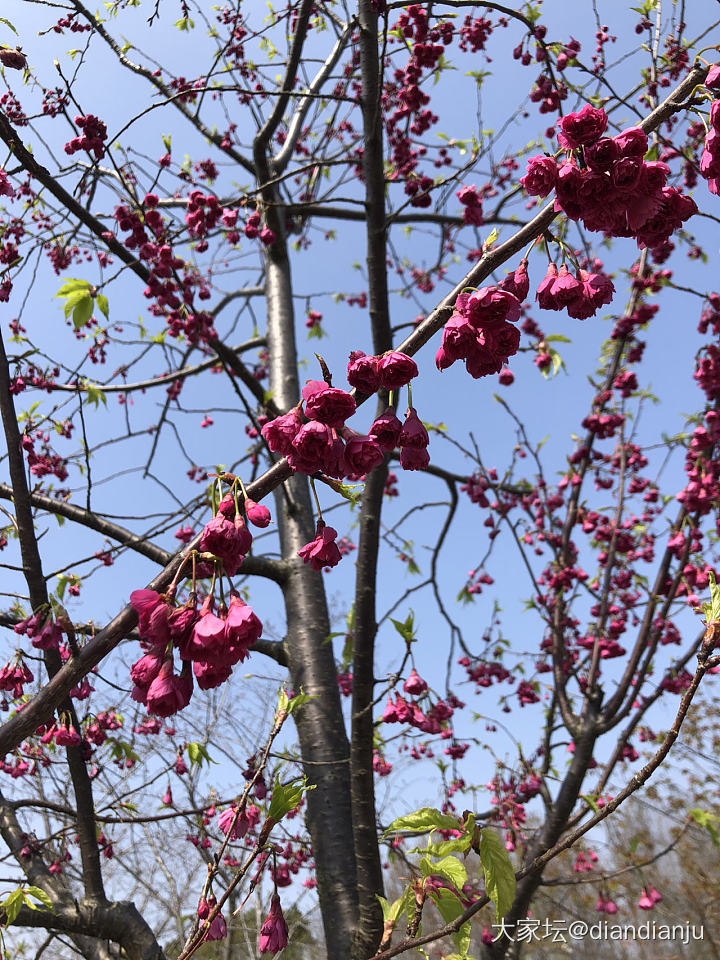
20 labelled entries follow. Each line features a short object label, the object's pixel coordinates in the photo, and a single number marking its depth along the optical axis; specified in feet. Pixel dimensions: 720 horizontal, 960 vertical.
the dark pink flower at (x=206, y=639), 1.28
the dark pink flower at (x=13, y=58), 3.45
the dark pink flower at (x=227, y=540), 1.25
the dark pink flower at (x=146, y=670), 1.34
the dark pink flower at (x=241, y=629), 1.29
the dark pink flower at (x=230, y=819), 2.11
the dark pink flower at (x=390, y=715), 3.35
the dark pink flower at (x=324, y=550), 1.55
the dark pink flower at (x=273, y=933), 1.91
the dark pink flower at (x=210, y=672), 1.31
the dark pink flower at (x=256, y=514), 1.32
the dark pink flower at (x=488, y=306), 1.23
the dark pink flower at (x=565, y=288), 1.41
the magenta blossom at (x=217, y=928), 1.90
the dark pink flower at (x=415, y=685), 3.45
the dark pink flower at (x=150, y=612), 1.28
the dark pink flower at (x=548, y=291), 1.44
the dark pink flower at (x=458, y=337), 1.26
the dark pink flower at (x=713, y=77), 1.31
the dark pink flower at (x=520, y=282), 1.37
